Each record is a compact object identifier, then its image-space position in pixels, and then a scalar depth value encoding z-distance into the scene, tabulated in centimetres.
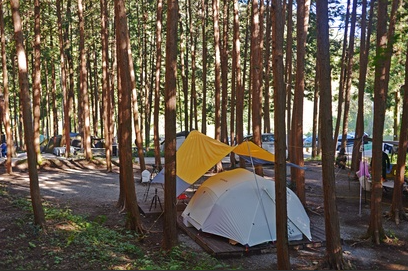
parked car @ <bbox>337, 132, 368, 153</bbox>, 3218
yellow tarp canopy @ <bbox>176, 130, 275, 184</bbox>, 1244
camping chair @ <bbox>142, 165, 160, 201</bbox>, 1611
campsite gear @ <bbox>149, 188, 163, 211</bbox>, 1414
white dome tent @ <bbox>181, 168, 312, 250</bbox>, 1047
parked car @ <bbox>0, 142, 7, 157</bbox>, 2885
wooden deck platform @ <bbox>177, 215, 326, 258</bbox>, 977
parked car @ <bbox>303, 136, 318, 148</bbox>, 4405
